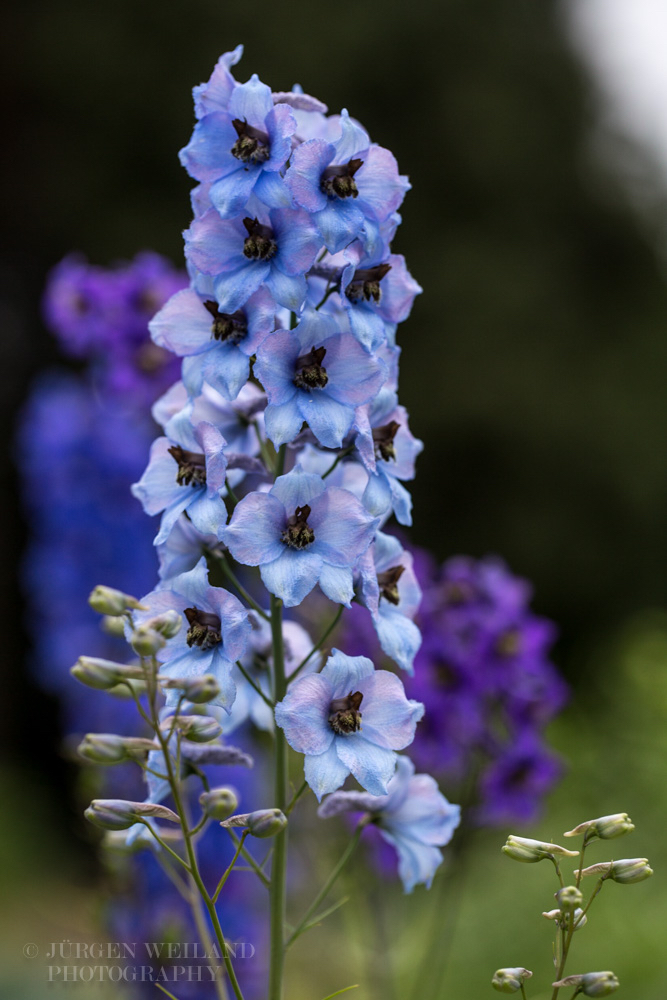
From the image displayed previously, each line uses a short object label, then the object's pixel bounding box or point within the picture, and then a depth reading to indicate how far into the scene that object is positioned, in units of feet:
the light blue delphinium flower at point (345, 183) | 4.56
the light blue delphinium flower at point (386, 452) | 4.60
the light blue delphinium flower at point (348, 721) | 4.50
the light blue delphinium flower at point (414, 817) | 4.73
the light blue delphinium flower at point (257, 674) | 4.75
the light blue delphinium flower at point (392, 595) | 4.61
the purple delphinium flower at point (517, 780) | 5.88
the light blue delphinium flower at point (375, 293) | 4.58
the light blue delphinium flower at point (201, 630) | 4.54
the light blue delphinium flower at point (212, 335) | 4.59
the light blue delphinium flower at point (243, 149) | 4.57
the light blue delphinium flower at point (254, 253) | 4.57
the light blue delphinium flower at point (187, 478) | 4.55
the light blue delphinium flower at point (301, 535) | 4.53
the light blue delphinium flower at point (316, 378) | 4.56
